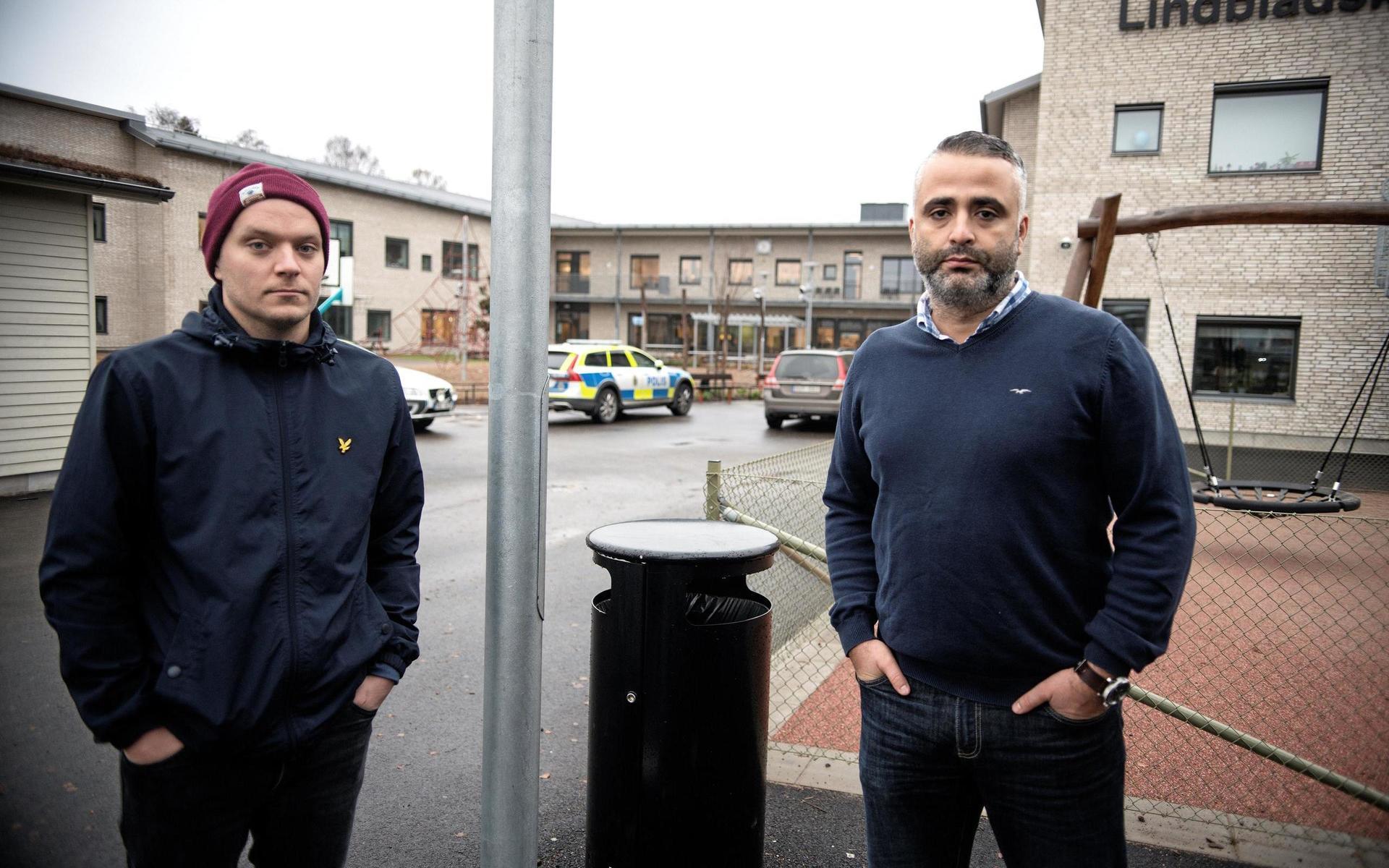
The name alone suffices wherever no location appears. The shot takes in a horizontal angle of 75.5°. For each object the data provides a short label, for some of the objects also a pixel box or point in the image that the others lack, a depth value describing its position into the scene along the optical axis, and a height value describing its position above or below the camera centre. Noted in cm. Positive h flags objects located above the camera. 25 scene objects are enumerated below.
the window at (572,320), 5284 +154
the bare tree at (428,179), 5678 +1037
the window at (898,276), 4619 +417
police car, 2038 -76
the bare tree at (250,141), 4153 +924
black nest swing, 750 -119
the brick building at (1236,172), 1518 +350
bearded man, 180 -38
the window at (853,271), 4725 +446
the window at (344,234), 3878 +459
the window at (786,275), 4909 +426
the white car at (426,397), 1669 -103
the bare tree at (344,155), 5256 +1083
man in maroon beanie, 173 -46
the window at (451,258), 4441 +424
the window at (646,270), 5097 +450
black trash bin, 261 -108
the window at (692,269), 5047 +456
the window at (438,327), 4092 +72
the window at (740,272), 4950 +441
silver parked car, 1939 -67
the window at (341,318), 3847 +93
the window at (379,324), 4069 +76
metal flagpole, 212 -20
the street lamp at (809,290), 3459 +252
